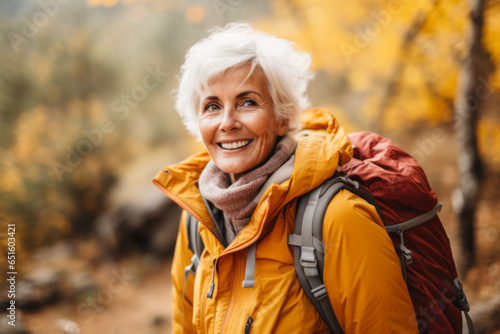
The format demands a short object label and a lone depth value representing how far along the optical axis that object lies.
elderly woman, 1.27
